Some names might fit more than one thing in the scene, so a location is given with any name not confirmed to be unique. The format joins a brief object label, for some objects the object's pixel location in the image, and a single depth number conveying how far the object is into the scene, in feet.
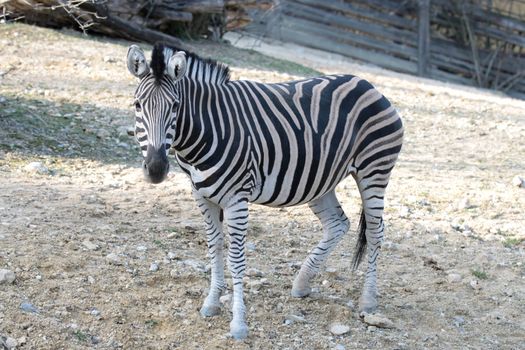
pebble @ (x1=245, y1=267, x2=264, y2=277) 40.22
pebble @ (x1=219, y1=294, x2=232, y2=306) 36.63
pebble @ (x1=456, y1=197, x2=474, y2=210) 53.16
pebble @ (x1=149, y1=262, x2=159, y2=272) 38.37
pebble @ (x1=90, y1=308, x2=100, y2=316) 33.88
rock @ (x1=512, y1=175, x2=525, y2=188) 58.54
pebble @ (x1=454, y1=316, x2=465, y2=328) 38.09
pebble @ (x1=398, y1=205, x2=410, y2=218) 50.80
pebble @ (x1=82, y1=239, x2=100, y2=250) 39.09
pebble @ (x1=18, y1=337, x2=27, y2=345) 31.24
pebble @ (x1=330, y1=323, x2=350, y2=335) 35.60
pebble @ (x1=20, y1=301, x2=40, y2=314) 33.04
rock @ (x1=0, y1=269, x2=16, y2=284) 34.55
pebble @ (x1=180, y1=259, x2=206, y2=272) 39.38
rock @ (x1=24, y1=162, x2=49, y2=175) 49.06
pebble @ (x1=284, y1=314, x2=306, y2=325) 36.11
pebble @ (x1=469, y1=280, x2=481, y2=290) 41.91
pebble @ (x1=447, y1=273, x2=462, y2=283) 42.39
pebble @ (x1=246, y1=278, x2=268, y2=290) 38.77
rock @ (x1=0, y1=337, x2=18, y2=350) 30.81
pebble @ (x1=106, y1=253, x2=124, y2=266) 38.22
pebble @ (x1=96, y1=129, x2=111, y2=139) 57.41
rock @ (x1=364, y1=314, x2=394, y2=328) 36.68
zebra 30.27
